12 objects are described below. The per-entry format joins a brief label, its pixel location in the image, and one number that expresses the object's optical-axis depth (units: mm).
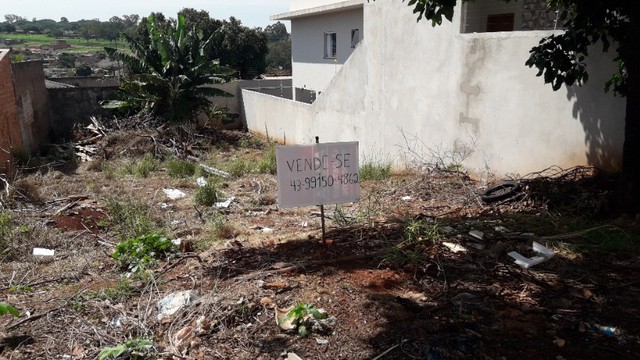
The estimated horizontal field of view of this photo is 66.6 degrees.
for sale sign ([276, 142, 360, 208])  4168
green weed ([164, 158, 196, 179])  10501
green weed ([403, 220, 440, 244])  4305
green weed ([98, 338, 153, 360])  3021
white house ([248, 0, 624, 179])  6348
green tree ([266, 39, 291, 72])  46719
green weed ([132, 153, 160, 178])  10719
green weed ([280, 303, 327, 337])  3176
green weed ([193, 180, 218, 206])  7688
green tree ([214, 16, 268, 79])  30266
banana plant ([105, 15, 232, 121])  15297
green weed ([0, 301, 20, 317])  3273
